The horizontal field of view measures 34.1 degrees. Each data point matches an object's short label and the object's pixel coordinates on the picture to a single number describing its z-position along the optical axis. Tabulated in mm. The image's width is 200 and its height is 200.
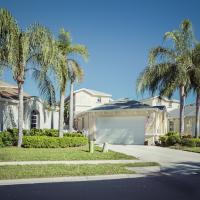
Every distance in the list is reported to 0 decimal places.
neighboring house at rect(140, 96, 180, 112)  50147
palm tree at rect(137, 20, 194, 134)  26078
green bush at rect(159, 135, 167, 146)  27156
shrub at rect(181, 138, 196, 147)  24953
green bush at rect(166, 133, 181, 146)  26002
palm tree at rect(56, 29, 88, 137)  24906
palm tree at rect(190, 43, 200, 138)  25964
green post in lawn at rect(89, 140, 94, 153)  19070
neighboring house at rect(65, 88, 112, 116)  48031
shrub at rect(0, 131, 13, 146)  20719
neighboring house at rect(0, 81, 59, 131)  24383
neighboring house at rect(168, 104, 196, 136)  40375
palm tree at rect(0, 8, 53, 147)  19317
